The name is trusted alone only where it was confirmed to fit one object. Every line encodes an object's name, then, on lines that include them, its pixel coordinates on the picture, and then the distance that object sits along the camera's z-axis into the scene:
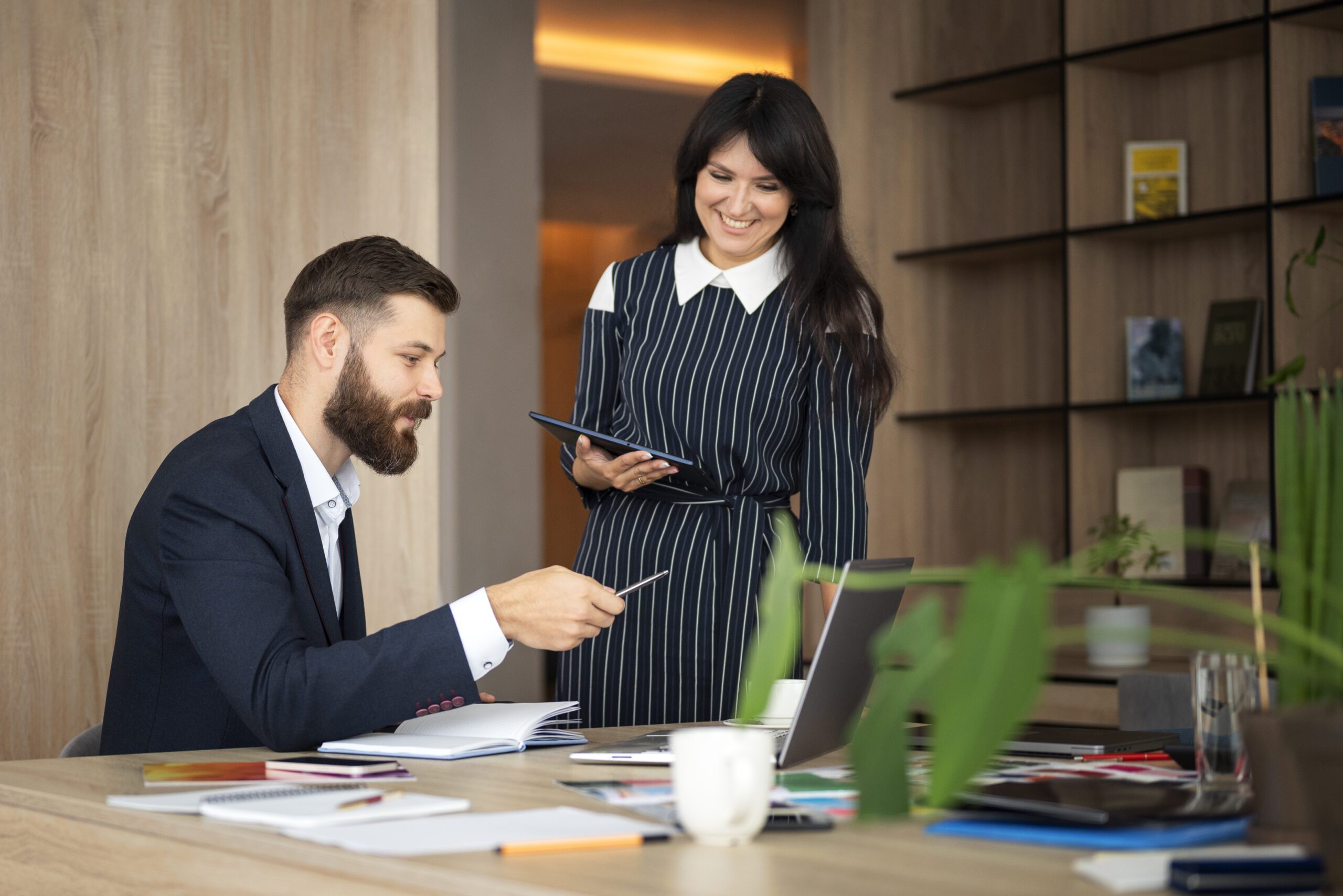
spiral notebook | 1.01
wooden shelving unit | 3.58
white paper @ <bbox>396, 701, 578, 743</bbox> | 1.51
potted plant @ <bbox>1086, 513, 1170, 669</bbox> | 3.53
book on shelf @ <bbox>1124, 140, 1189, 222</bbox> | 3.85
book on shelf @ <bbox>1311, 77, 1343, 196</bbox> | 3.37
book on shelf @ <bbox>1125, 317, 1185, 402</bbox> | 3.84
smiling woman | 2.15
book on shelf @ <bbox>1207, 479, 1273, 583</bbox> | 3.61
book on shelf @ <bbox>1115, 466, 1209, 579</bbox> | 3.79
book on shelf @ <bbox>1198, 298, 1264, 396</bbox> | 3.68
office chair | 1.72
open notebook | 1.43
